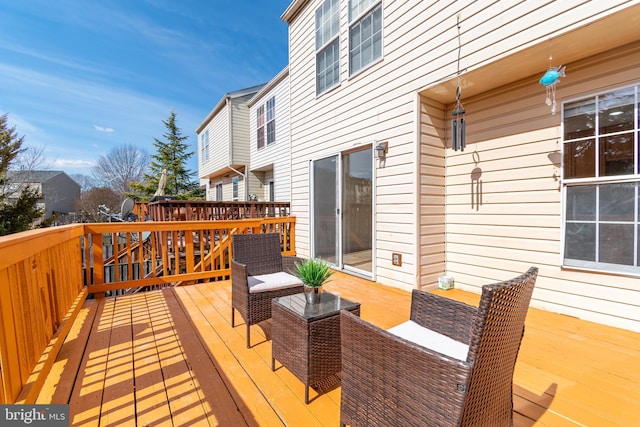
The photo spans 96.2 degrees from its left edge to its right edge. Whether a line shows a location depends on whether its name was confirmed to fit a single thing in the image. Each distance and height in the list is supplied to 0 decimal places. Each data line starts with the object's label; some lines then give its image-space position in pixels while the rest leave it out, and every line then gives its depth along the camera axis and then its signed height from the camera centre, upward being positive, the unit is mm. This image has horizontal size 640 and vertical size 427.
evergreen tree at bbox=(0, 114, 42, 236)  10562 +363
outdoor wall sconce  4082 +814
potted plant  1924 -485
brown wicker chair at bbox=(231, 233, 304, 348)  2441 -650
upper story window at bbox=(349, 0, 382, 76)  4227 +2673
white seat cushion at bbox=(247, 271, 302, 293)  2541 -706
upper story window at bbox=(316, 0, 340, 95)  4980 +2921
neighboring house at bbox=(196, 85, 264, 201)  10539 +2519
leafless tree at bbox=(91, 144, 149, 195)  23406 +3474
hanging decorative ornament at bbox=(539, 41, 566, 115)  2609 +1167
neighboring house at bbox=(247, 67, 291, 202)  8109 +2085
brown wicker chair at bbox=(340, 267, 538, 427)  982 -637
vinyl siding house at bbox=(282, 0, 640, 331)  2580 +679
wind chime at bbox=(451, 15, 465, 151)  3205 +935
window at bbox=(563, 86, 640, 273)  2535 +216
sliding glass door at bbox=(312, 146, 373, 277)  4512 -62
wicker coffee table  1692 -815
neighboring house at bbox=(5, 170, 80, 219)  22716 +1756
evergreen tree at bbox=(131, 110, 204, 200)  18156 +2578
